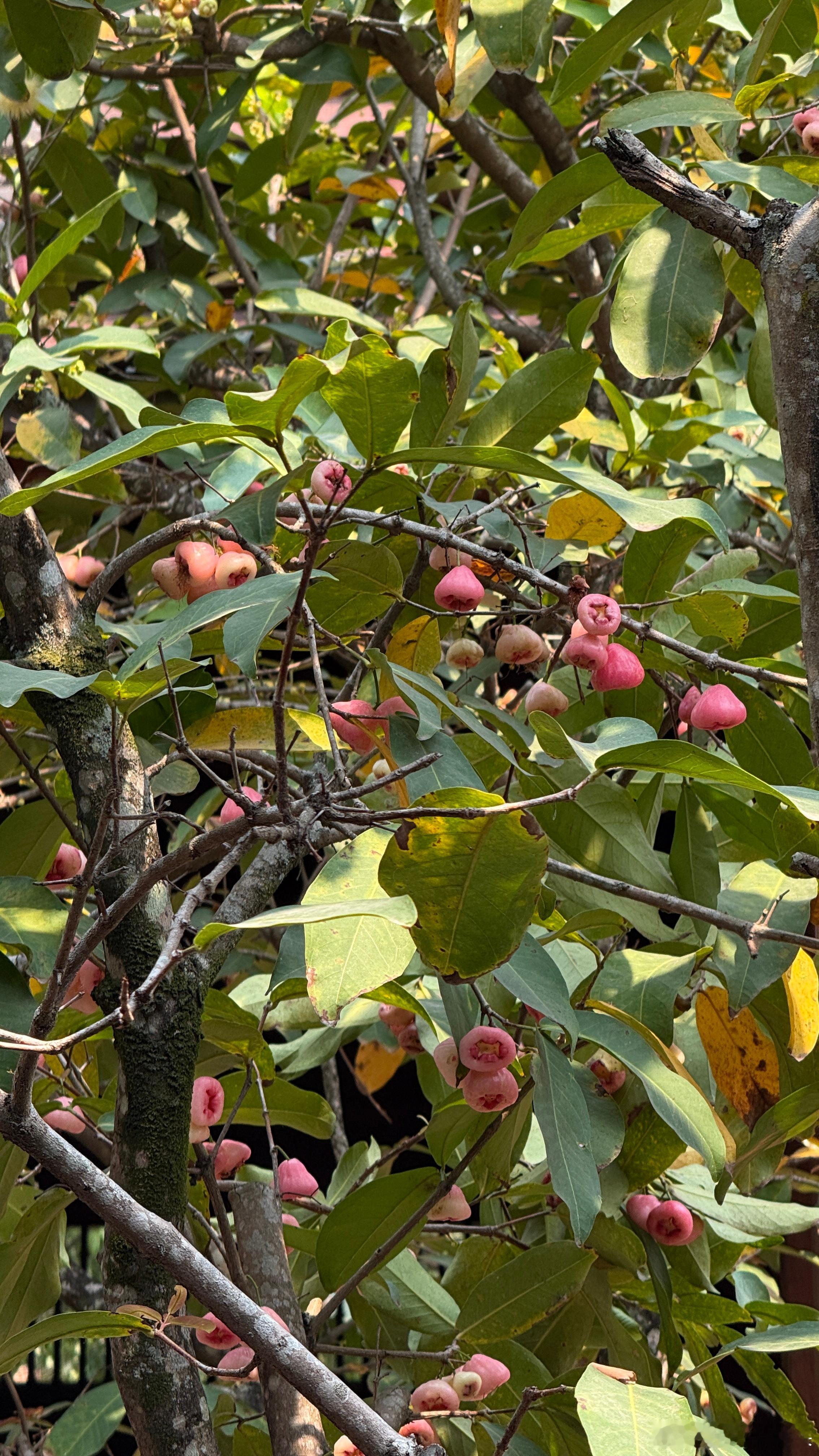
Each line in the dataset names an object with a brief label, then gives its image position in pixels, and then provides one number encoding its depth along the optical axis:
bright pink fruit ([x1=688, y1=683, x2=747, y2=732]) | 3.07
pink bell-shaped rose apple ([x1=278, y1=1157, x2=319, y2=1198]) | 3.25
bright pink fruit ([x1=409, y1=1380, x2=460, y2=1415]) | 3.05
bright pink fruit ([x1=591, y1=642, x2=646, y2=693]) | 3.07
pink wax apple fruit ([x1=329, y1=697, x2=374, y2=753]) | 3.01
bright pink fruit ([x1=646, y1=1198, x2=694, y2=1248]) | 3.16
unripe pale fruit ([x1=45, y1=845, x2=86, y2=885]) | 3.24
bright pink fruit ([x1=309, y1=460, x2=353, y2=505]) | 3.00
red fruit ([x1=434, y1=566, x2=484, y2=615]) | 3.04
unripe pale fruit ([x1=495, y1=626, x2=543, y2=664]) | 3.16
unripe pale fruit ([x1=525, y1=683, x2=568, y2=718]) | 3.16
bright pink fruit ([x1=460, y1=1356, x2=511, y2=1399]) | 3.08
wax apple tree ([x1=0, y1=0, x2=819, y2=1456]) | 2.86
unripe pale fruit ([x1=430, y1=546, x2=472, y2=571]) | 3.08
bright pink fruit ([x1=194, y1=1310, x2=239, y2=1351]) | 3.11
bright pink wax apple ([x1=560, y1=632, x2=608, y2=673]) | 3.06
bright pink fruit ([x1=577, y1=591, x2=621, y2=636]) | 3.04
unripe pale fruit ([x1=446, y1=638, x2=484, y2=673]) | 3.25
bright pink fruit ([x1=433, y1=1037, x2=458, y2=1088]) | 3.02
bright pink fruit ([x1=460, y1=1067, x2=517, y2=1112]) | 3.01
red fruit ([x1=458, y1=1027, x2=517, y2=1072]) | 2.97
